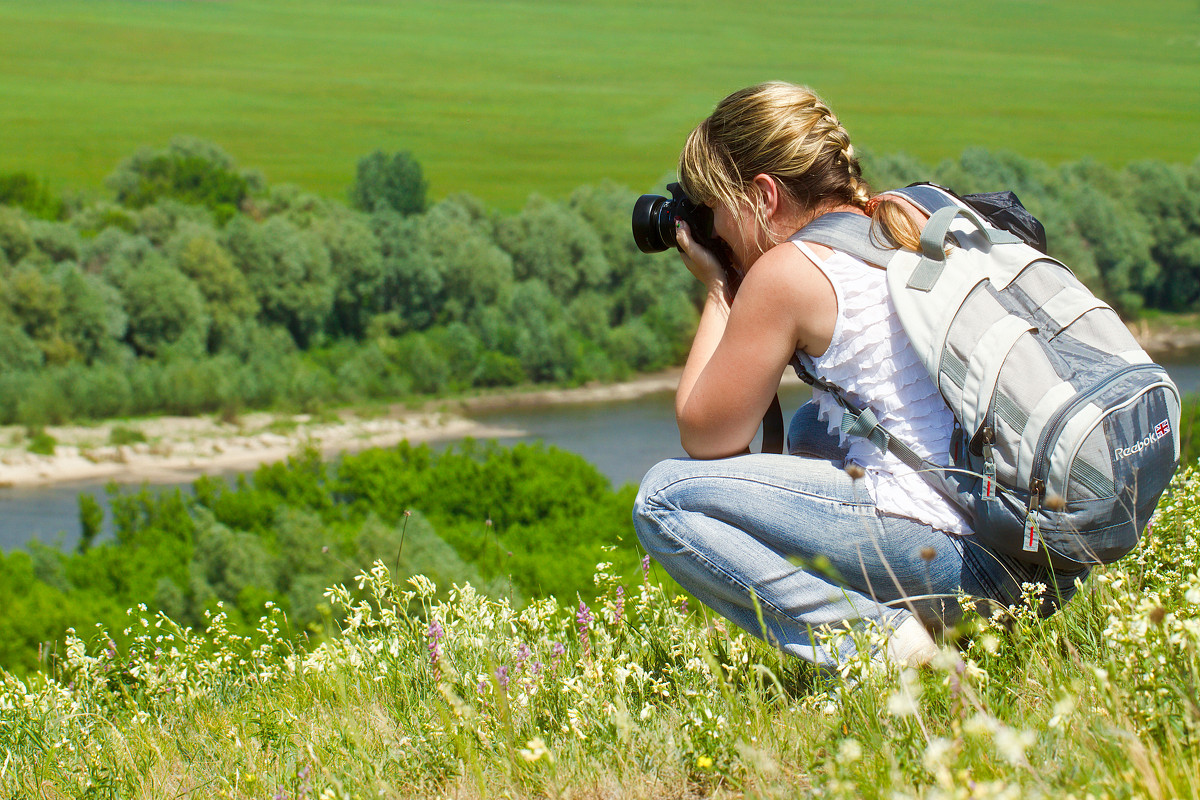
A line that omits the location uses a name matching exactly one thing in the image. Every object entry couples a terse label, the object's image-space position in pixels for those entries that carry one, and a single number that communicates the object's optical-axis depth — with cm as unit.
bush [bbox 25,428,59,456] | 8131
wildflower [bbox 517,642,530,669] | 733
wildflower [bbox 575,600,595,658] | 747
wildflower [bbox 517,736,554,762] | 686
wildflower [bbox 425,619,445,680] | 741
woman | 721
